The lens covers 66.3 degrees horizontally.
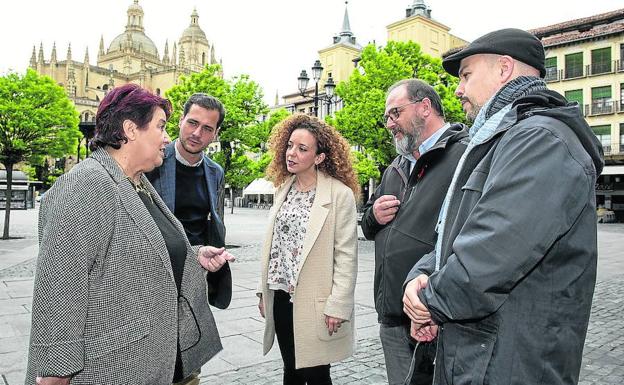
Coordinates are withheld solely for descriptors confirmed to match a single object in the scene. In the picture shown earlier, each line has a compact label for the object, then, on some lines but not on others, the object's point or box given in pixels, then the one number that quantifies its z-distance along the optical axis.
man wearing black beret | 1.56
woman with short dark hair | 1.92
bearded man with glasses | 2.71
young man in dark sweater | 3.41
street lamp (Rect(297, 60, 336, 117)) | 17.48
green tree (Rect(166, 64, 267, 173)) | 18.34
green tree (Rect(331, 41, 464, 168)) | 18.23
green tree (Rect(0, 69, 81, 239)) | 15.82
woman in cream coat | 3.09
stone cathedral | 97.00
